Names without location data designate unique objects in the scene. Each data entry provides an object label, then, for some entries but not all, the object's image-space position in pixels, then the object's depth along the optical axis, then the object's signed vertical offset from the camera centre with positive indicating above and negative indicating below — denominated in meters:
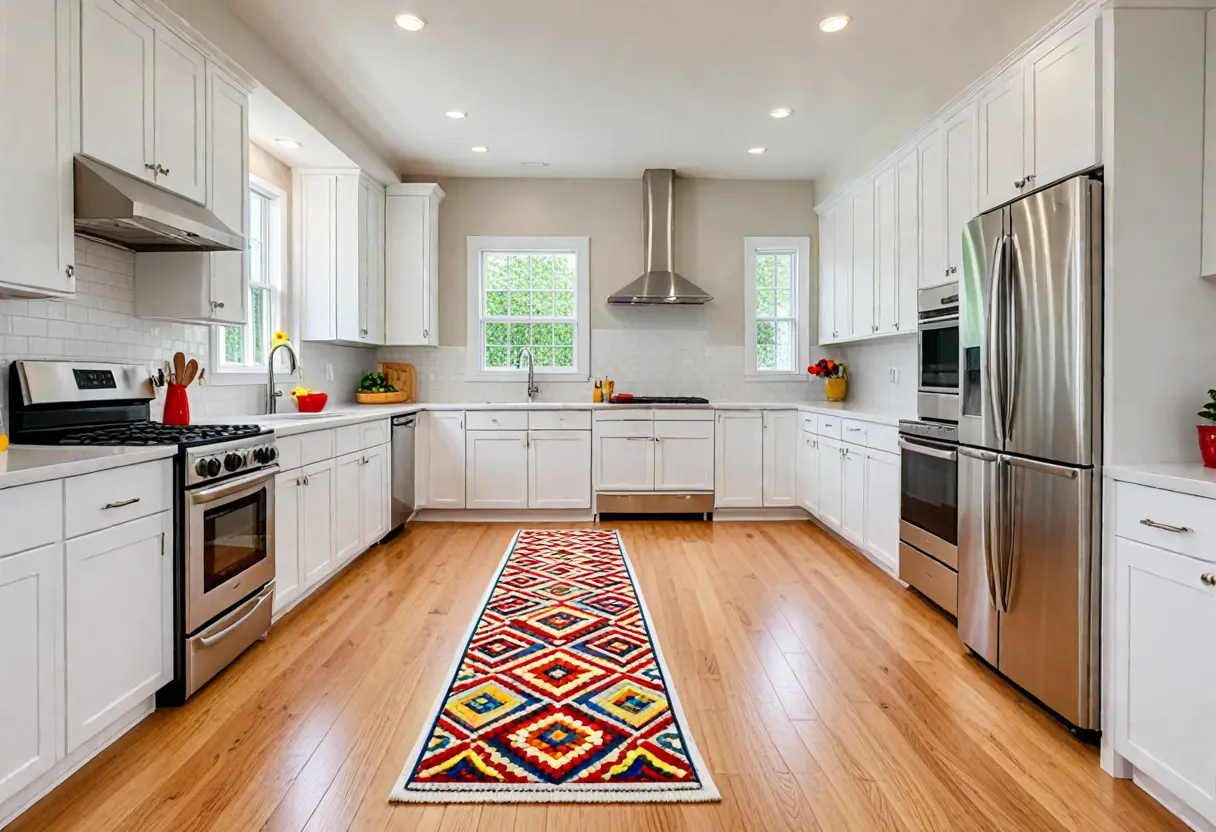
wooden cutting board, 5.78 +0.26
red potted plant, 1.93 -0.08
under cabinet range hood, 2.28 +0.69
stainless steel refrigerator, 2.12 -0.13
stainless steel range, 2.33 -0.31
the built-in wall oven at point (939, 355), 3.14 +0.25
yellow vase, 5.67 +0.16
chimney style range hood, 5.60 +1.24
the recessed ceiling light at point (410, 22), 3.22 +1.84
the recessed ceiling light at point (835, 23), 3.26 +1.86
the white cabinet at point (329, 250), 4.84 +1.12
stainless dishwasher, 4.80 -0.44
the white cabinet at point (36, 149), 1.99 +0.79
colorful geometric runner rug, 1.87 -1.02
